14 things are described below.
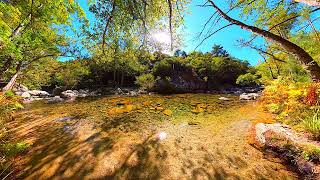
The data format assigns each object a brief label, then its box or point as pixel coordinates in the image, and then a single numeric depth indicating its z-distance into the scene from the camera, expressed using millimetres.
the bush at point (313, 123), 3215
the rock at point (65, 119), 6014
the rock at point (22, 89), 16975
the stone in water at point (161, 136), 4224
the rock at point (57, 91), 19525
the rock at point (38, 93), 16299
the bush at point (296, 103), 3572
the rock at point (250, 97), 11922
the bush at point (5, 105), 3624
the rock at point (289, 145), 2647
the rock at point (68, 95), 15172
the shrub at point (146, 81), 19786
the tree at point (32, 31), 4685
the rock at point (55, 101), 11312
